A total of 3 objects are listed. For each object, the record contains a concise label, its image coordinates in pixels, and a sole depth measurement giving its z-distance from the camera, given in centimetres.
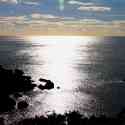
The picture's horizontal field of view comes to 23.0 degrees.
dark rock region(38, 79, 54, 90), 11279
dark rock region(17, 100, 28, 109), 8286
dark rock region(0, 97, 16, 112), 8128
